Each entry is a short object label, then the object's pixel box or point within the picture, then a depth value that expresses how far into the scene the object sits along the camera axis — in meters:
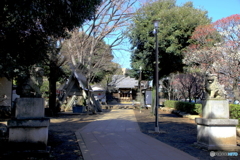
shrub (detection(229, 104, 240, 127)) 10.50
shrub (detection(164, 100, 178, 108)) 24.03
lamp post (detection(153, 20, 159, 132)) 10.13
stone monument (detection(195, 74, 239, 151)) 6.60
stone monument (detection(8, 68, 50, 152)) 5.63
